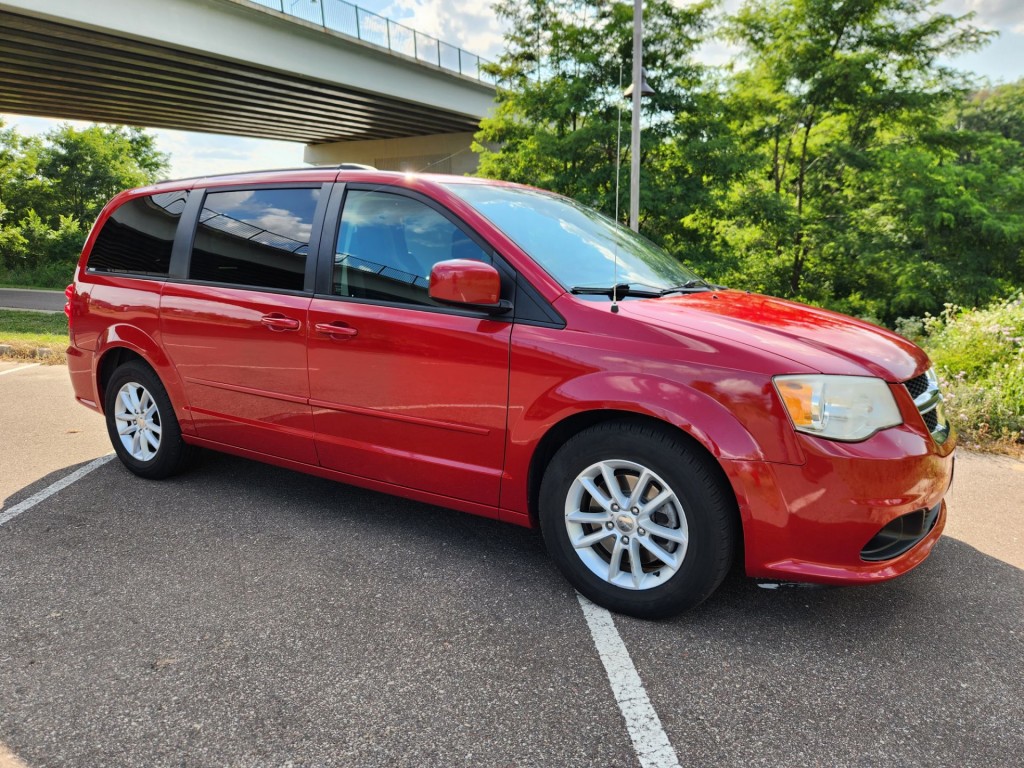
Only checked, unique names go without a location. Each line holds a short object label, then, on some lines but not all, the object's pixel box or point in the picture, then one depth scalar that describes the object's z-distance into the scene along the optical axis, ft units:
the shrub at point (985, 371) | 18.39
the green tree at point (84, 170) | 110.63
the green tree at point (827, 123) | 55.83
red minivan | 8.26
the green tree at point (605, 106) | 46.70
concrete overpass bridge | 58.39
